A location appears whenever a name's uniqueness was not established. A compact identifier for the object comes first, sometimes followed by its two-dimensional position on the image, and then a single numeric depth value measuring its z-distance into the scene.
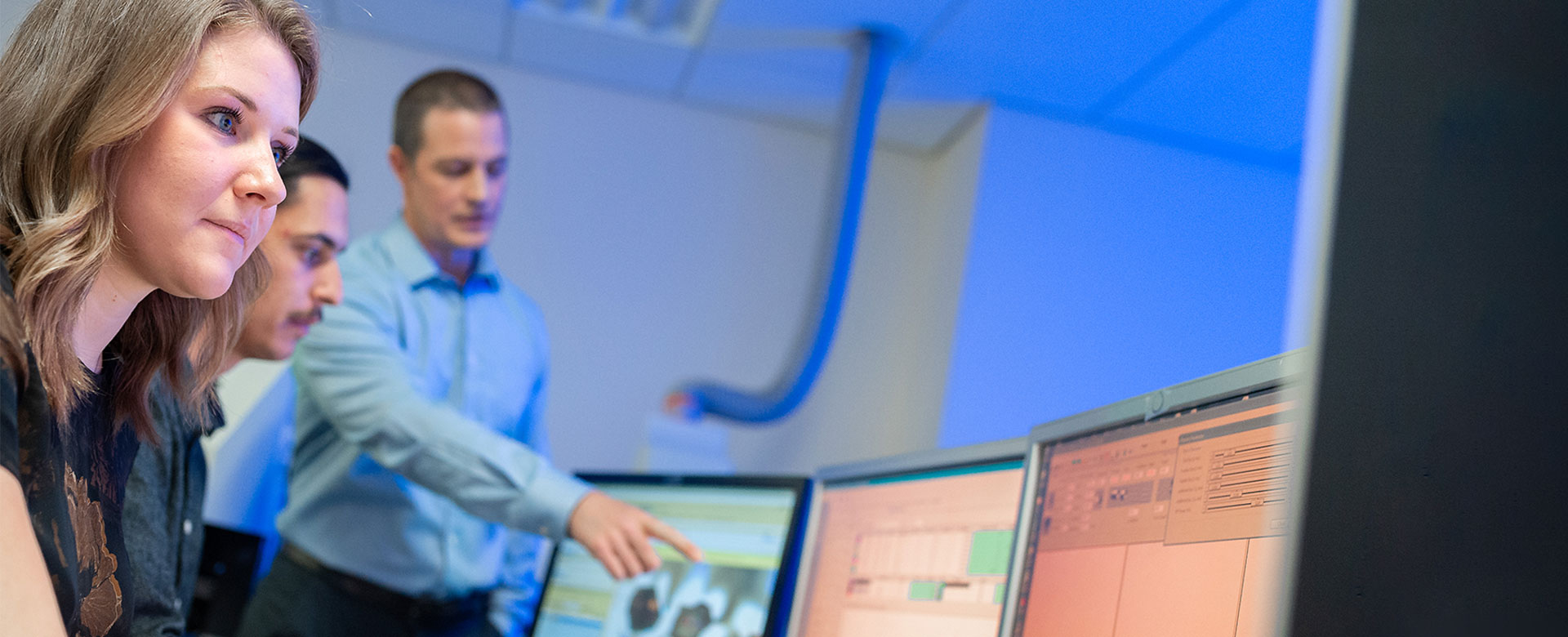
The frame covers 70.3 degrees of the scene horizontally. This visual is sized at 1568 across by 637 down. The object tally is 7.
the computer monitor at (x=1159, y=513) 0.69
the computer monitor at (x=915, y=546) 1.02
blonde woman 0.67
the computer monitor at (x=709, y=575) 1.29
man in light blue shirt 1.44
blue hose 2.56
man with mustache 1.03
